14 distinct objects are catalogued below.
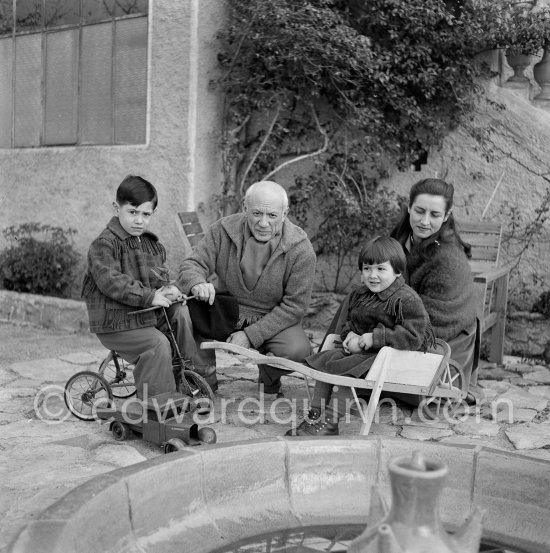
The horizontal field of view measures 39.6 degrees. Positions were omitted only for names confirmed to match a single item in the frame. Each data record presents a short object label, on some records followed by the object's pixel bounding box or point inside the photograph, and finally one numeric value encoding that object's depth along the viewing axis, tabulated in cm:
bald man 446
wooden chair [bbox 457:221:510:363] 569
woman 442
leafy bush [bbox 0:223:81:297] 755
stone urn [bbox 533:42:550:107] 625
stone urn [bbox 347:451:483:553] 173
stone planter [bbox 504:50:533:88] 638
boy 403
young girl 390
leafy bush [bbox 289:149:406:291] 676
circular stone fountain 226
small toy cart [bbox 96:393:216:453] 372
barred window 738
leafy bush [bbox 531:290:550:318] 614
